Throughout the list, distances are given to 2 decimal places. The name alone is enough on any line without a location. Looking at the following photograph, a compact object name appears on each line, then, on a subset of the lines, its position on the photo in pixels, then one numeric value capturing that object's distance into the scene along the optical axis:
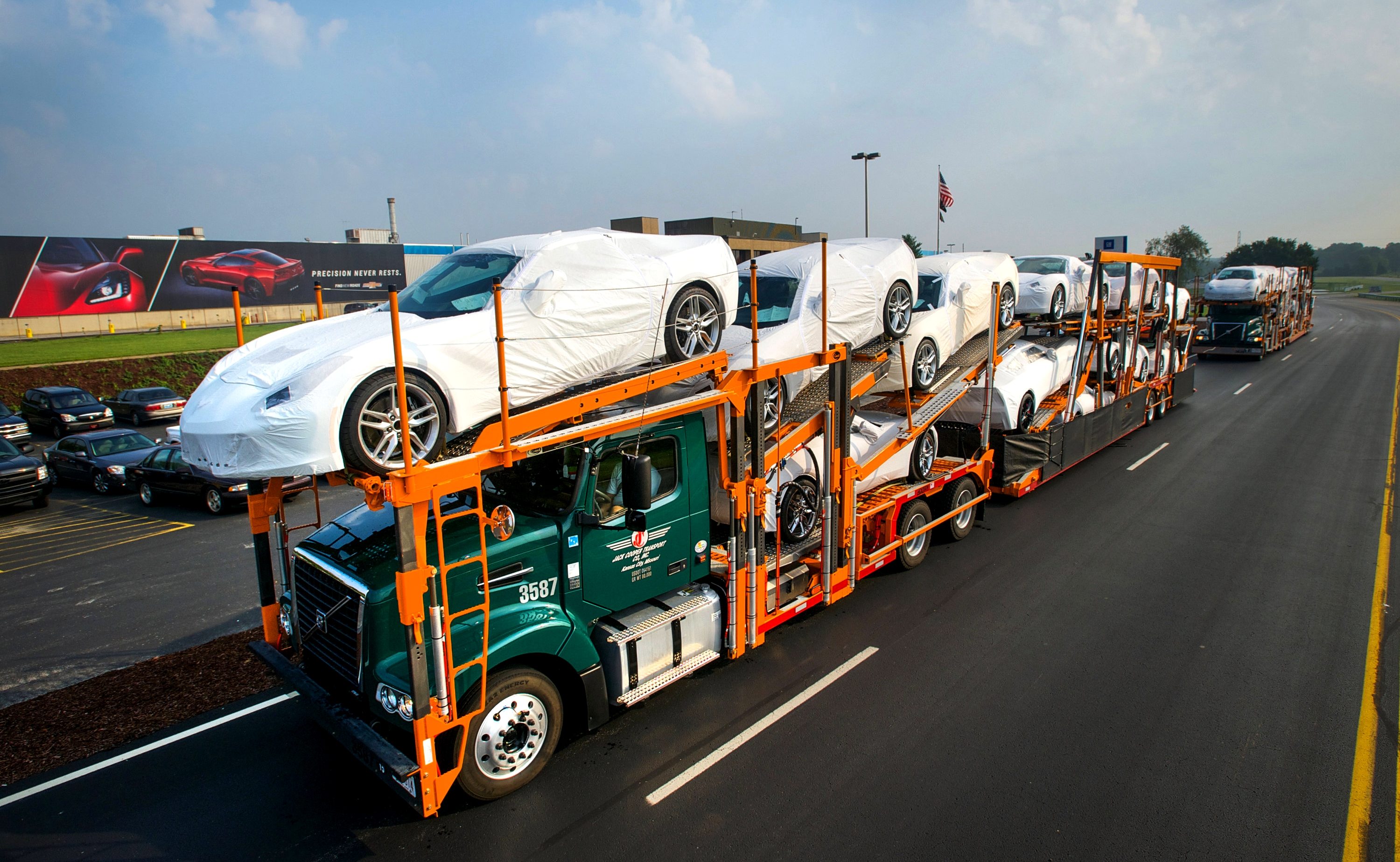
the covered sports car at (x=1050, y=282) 12.41
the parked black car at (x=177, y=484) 12.83
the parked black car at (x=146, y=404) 21.83
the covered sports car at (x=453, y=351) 4.22
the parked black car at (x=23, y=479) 13.52
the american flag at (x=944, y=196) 23.06
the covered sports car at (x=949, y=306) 8.86
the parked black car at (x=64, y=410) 20.81
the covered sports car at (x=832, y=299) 7.18
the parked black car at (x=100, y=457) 14.84
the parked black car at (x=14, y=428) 17.58
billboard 40.34
